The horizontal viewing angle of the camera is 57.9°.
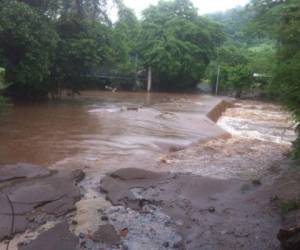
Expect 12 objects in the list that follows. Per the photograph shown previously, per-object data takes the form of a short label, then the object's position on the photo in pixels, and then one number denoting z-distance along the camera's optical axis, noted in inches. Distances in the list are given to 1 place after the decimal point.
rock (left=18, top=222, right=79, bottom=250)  103.6
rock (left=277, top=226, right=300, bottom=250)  94.0
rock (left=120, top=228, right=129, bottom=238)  114.8
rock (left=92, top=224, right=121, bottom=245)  109.9
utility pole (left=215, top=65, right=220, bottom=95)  770.7
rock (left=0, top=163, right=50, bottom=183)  156.7
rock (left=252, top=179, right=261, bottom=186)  164.2
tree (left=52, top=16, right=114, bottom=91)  408.2
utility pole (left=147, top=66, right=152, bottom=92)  752.1
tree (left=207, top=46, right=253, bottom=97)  716.3
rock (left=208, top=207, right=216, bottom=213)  136.1
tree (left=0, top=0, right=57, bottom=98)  322.6
